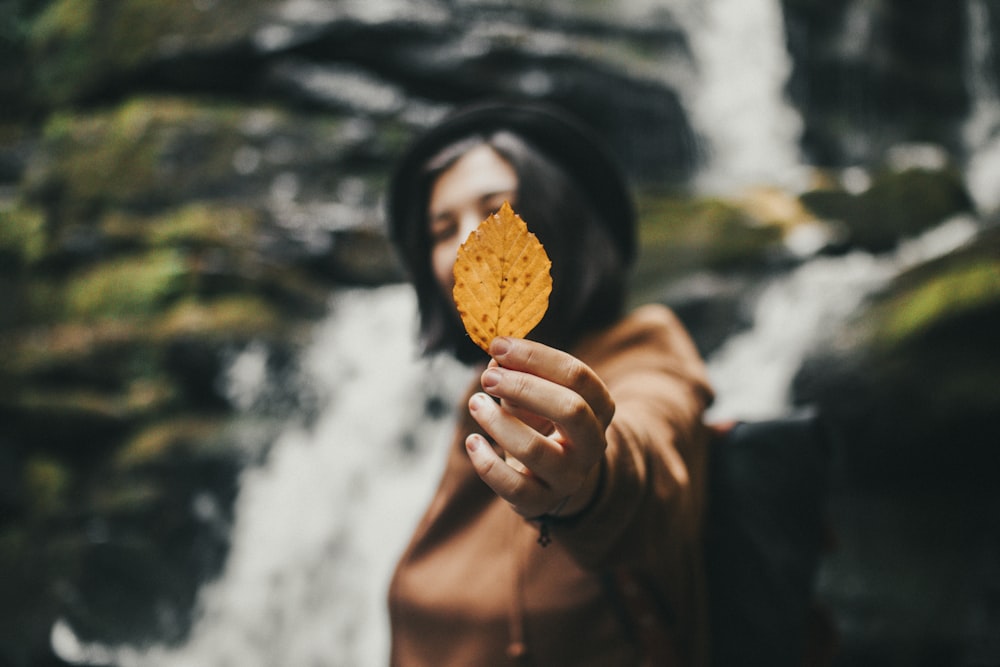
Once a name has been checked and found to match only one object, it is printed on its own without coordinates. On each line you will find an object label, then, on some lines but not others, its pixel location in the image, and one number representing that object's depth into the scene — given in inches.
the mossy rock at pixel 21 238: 278.4
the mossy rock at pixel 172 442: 183.3
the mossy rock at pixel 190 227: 258.5
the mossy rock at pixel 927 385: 122.3
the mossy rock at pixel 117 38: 325.4
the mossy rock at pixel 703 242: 226.8
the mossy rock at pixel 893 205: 238.8
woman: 30.0
